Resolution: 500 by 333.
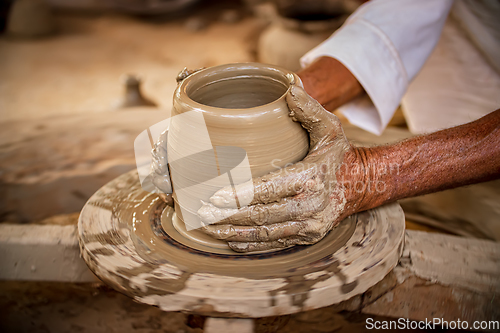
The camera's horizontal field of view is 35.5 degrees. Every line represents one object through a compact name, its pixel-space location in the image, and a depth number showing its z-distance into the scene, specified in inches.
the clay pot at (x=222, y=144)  27.5
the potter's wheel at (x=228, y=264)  26.4
